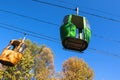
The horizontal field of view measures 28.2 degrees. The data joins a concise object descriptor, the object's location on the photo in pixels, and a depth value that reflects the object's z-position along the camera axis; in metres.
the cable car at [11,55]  8.91
